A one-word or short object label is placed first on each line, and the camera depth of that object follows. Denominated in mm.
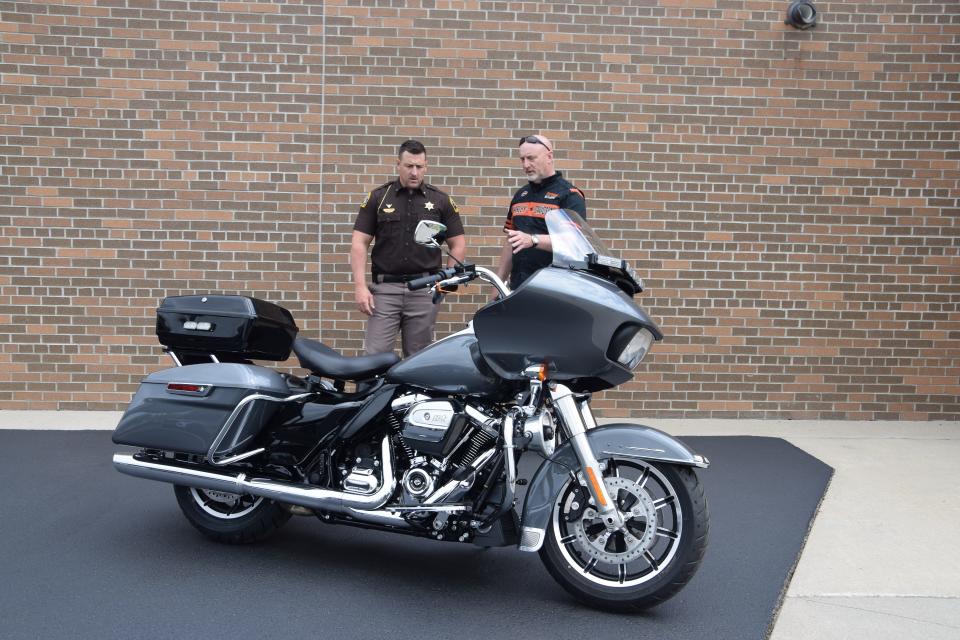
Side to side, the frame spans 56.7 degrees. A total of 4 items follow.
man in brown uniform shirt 5875
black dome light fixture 6934
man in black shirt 5223
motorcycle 3521
